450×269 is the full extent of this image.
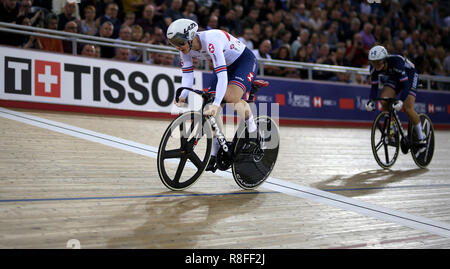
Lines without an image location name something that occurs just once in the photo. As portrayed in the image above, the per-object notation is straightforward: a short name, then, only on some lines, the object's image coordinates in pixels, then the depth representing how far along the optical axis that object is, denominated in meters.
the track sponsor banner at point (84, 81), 13.90
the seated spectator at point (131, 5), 17.37
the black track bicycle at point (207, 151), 7.05
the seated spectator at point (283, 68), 19.35
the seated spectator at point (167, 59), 16.70
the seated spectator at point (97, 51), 15.32
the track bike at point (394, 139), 11.09
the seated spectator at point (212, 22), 18.03
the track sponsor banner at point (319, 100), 19.05
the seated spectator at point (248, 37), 18.87
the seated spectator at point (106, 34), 15.66
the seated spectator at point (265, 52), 18.92
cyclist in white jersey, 6.90
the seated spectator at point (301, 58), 20.08
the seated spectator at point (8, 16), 14.18
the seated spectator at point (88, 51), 15.14
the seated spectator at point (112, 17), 16.03
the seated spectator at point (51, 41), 14.82
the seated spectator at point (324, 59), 20.87
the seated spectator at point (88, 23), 15.61
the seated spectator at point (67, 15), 15.17
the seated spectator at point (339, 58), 21.47
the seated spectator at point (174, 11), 17.51
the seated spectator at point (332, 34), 23.08
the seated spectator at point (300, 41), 20.59
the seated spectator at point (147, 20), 16.87
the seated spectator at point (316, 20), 22.98
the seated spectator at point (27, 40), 14.36
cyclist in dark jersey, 10.83
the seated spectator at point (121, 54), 15.73
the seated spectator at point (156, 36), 16.84
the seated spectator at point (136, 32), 16.22
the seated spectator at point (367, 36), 23.67
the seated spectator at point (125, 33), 16.05
